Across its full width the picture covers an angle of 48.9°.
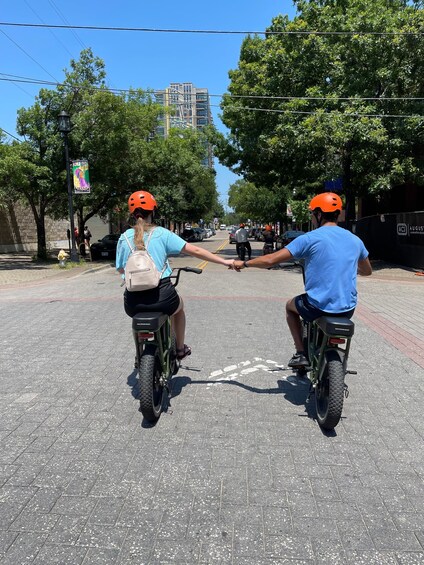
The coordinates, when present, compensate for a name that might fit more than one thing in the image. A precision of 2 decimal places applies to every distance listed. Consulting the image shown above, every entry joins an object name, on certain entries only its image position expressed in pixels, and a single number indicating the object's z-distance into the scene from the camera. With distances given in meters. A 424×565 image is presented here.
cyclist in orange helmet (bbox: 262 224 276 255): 25.05
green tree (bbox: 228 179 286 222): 49.35
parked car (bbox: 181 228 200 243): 52.53
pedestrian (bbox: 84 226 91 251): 29.38
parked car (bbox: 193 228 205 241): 59.58
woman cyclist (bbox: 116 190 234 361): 4.00
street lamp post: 18.47
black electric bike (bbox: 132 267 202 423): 3.74
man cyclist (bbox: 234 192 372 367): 3.87
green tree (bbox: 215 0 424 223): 16.11
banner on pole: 19.45
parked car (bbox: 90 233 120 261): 25.55
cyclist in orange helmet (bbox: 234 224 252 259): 21.72
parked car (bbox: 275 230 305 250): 28.76
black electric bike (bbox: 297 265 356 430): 3.61
